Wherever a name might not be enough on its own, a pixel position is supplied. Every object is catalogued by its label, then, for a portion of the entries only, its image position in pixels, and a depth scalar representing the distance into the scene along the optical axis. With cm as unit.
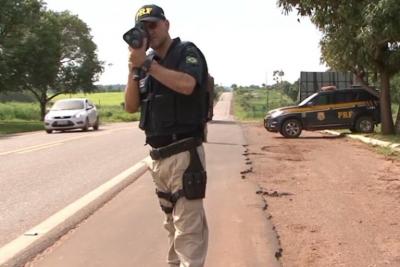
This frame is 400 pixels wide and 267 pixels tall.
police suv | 2248
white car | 2569
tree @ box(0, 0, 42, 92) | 3500
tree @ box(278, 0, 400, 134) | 1511
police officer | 371
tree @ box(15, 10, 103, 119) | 3841
